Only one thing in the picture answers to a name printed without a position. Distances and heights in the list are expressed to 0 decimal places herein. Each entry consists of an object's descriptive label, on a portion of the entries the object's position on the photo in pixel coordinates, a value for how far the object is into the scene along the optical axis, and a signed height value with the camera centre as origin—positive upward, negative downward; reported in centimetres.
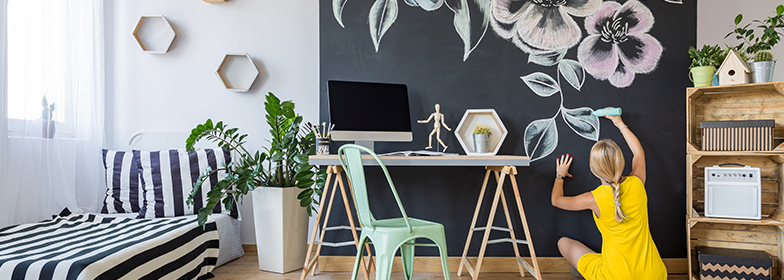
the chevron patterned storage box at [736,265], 206 -67
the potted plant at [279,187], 236 -29
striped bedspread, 147 -48
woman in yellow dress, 196 -41
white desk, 200 -16
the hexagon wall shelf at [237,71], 295 +53
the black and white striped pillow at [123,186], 263 -31
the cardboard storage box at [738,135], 210 +2
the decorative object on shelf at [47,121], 238 +12
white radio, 210 -29
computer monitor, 230 +17
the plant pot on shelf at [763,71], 209 +37
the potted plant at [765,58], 208 +44
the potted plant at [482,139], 235 +1
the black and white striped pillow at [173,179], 255 -25
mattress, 254 -65
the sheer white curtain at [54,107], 219 +21
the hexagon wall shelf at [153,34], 298 +82
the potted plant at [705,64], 221 +43
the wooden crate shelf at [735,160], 219 -15
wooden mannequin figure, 244 +13
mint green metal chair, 170 -40
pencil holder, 223 -3
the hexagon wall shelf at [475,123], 246 +9
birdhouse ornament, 212 +38
